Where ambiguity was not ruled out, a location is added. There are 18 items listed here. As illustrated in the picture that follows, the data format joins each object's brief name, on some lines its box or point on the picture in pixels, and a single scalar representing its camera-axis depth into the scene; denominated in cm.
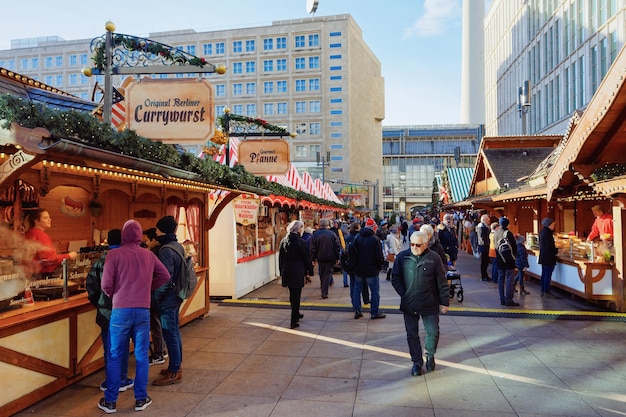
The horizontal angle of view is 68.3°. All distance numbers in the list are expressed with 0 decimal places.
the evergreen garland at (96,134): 388
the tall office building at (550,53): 2859
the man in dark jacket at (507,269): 897
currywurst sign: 603
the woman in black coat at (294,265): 771
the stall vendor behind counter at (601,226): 970
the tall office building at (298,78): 6450
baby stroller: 967
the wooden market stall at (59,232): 419
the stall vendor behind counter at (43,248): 573
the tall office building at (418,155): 9175
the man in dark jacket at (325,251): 1089
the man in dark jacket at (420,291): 538
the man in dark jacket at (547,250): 987
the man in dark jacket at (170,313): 532
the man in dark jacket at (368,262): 840
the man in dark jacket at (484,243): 1302
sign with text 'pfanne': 1201
